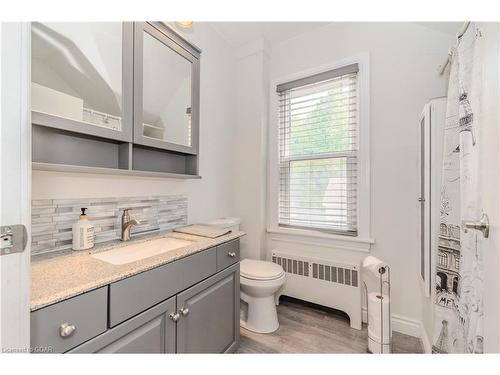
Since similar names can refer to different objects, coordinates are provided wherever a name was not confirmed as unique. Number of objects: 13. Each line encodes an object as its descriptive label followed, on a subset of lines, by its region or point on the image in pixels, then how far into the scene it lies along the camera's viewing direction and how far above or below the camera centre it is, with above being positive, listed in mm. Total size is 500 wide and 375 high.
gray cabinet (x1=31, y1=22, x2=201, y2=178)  1019 +503
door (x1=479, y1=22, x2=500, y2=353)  607 +22
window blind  1942 +347
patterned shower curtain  792 -159
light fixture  1492 +1132
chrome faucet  1329 -227
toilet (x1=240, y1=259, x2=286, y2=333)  1640 -820
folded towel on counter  1439 -303
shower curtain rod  996 +766
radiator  1787 -824
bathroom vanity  667 -448
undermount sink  1147 -368
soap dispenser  1119 -243
